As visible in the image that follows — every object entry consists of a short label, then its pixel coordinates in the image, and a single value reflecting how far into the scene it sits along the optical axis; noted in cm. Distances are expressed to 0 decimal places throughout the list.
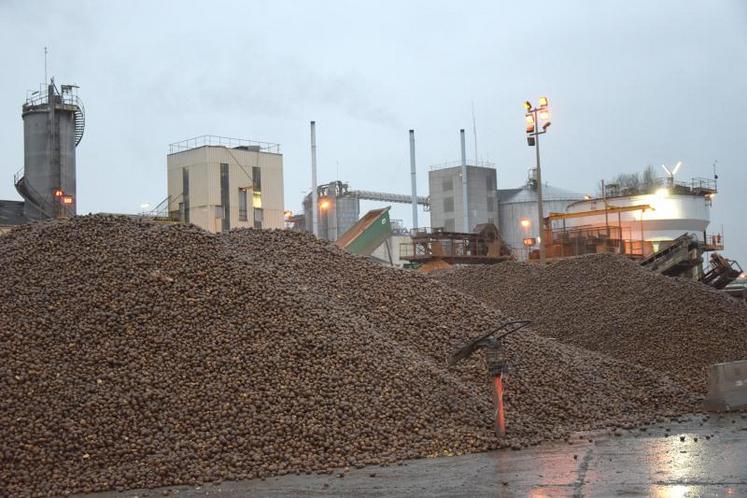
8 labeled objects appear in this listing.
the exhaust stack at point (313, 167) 5338
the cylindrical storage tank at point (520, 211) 6525
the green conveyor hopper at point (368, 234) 3234
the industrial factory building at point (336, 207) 6309
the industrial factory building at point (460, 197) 6431
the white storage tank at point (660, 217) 4619
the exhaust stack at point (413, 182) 5853
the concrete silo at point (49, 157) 4238
